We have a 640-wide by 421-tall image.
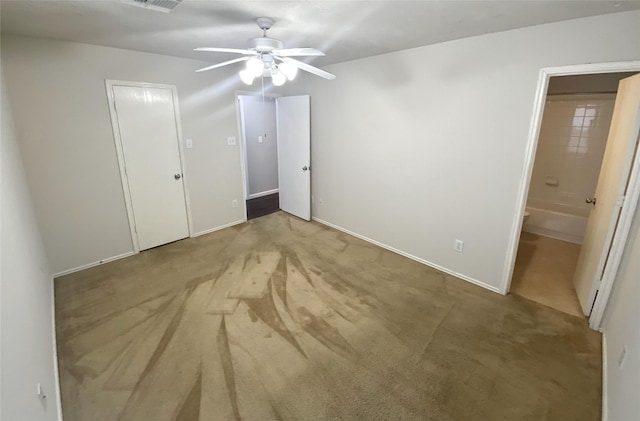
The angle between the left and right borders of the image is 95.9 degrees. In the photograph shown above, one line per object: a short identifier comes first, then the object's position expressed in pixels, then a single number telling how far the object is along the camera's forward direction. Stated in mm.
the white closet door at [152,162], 3330
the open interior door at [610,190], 2137
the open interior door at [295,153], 4430
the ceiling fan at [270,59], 1973
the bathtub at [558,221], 4035
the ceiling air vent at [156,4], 1827
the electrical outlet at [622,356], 1643
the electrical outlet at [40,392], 1325
